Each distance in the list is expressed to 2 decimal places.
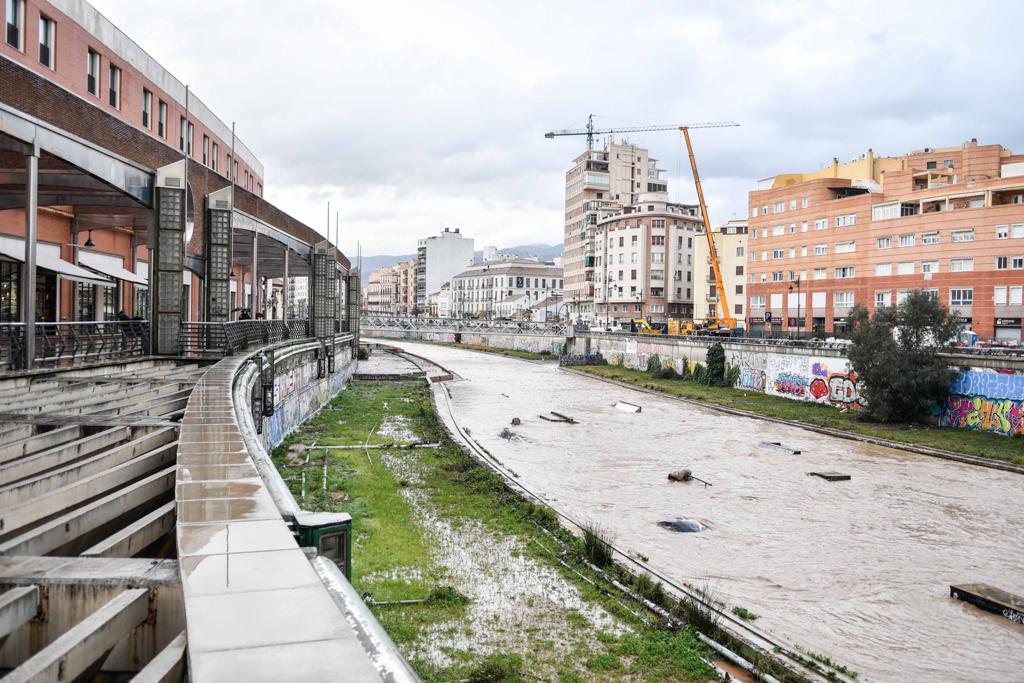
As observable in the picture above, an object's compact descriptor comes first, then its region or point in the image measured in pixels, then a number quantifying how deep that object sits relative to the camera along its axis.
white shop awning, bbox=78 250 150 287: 26.95
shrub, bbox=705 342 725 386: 51.50
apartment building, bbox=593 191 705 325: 95.56
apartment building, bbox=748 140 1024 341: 53.00
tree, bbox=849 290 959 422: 34.06
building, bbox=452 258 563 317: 151.25
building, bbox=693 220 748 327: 86.81
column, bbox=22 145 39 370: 13.73
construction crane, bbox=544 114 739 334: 74.69
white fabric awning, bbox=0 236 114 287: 20.86
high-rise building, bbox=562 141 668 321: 112.50
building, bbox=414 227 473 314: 187.38
